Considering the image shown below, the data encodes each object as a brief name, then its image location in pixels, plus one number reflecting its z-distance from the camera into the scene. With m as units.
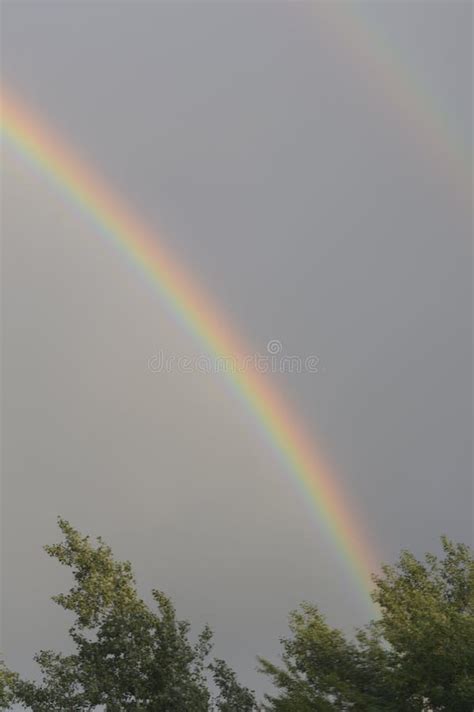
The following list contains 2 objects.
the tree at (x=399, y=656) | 32.25
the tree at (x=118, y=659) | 36.03
